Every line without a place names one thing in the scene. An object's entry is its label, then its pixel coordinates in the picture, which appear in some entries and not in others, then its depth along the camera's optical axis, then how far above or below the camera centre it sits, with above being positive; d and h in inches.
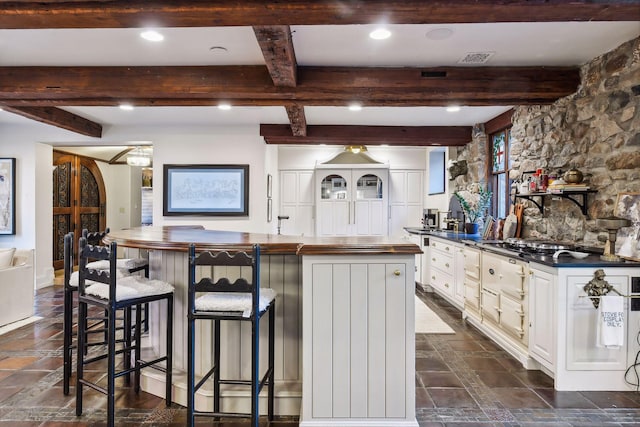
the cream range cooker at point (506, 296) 117.6 -29.7
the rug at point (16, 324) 148.4 -48.9
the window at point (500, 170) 189.2 +20.5
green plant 198.7 +3.6
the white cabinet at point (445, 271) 173.8 -31.3
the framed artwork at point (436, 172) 257.1 +26.4
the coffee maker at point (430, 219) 246.1 -6.5
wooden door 264.4 +6.7
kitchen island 81.0 -27.1
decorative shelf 122.6 +4.8
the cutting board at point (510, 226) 160.5 -7.1
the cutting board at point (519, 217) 159.2 -3.1
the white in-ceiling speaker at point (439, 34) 102.0 +48.7
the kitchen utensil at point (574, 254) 106.0 -12.5
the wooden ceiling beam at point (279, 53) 89.7 +42.1
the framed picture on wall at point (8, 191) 216.7 +8.9
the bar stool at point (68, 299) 97.0 -24.2
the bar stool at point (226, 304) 72.5 -19.3
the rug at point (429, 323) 150.0 -48.4
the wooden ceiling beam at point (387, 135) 218.4 +43.5
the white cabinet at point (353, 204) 281.1 +3.5
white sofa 152.8 -34.5
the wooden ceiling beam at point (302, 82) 129.4 +43.9
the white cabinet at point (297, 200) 286.8 +6.3
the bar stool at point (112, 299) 80.4 -20.6
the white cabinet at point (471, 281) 151.1 -30.0
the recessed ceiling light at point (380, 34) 102.0 +48.6
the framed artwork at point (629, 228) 103.0 -5.0
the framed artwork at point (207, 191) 215.9 +9.7
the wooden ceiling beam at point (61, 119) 165.6 +42.7
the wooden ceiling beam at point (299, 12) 75.1 +40.6
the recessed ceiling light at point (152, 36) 103.3 +48.3
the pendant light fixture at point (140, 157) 264.4 +36.9
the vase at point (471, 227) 197.6 -9.4
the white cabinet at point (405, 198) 284.2 +8.3
